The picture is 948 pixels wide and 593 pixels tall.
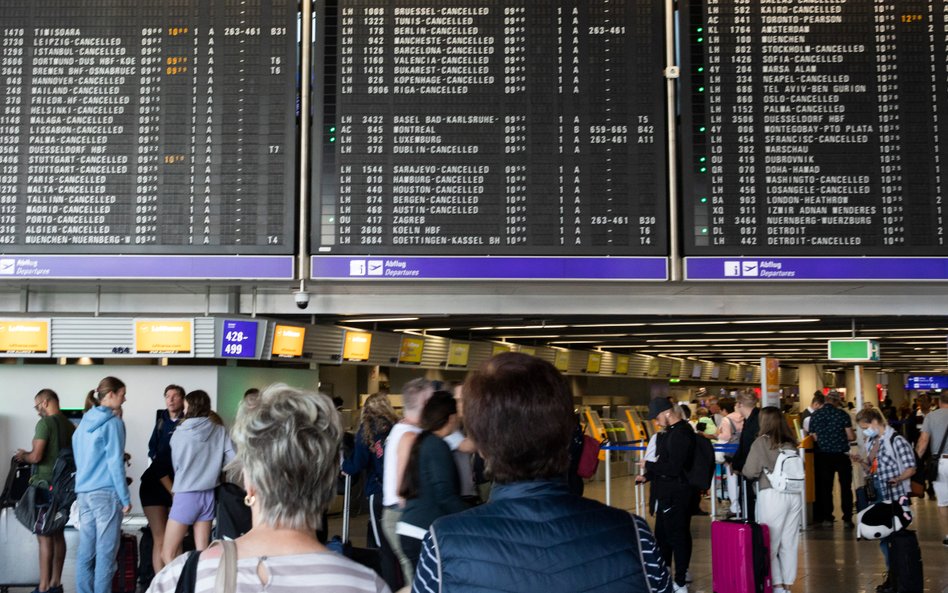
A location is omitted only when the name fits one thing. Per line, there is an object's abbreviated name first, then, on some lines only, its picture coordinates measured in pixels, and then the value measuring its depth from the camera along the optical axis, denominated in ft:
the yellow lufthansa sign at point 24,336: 32.78
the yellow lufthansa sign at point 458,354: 49.98
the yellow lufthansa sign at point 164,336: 32.68
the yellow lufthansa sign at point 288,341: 34.88
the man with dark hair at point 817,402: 42.68
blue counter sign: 32.83
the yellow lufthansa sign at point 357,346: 40.09
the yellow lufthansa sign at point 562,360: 63.82
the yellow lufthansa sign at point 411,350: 44.70
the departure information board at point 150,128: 26.86
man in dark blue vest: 6.24
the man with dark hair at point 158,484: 23.67
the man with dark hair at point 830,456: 39.19
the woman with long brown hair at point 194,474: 21.58
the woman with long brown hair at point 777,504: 23.63
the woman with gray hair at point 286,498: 6.46
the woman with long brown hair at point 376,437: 22.26
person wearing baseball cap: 24.58
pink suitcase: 22.89
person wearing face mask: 26.40
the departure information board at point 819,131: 26.61
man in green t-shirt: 23.45
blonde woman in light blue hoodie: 21.62
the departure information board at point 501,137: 26.73
